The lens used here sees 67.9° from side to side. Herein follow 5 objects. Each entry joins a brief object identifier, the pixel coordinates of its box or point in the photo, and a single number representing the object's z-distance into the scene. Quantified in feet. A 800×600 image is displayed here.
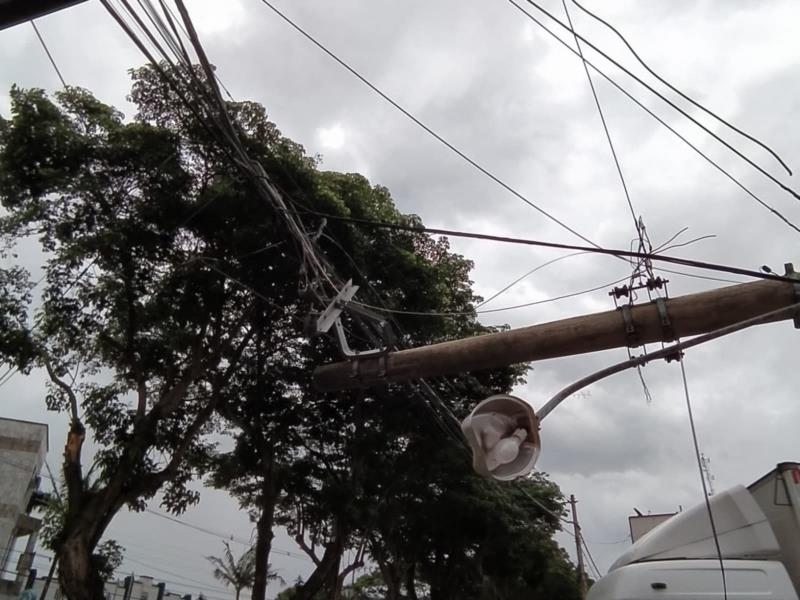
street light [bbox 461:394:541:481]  11.20
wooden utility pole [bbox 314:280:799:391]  12.45
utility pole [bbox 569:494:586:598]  74.04
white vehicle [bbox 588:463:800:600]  11.37
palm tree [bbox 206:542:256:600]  87.76
